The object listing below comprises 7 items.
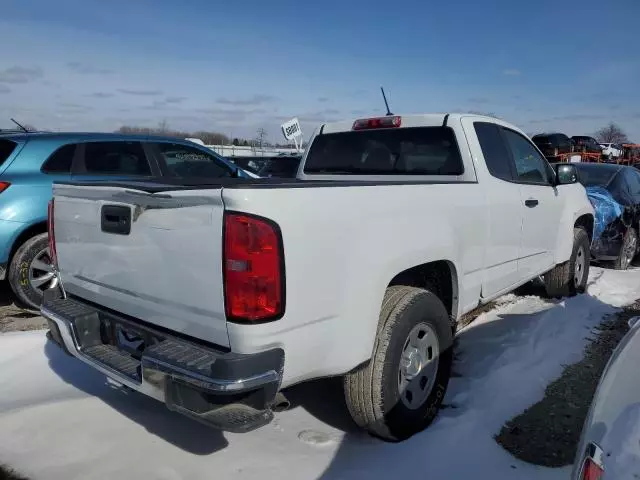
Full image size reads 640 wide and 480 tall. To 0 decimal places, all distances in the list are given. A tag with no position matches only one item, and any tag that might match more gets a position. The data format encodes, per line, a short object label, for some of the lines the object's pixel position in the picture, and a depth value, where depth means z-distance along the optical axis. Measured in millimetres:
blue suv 5004
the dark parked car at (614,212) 7504
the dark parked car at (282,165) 11512
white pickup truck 2121
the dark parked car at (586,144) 24109
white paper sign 18266
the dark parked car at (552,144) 18953
